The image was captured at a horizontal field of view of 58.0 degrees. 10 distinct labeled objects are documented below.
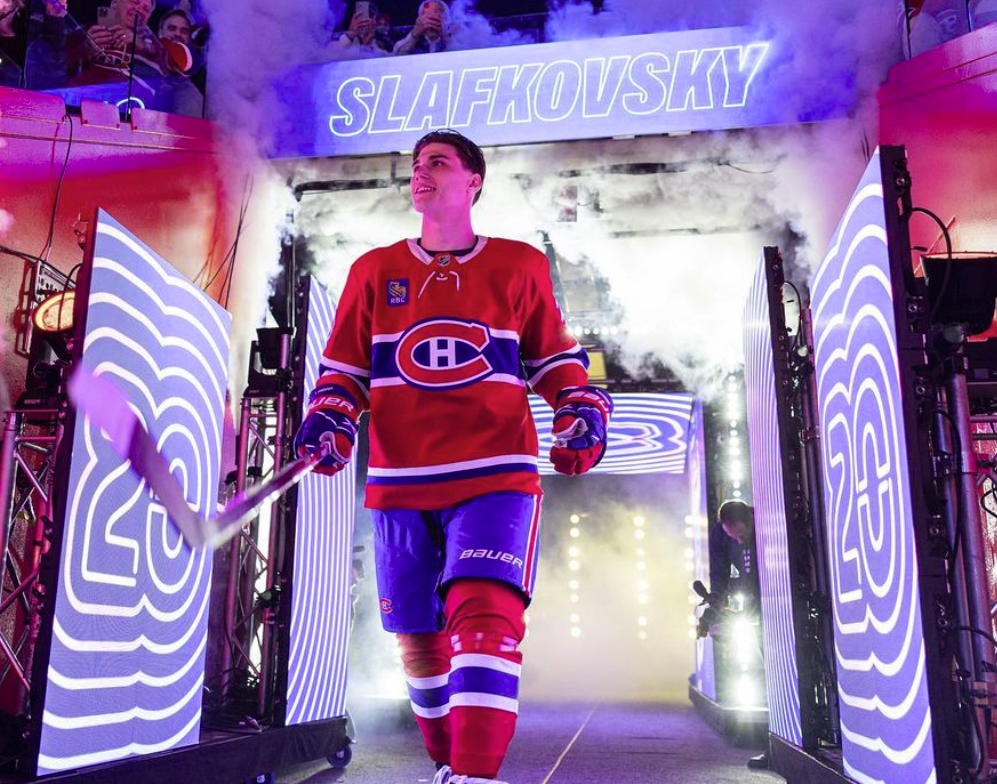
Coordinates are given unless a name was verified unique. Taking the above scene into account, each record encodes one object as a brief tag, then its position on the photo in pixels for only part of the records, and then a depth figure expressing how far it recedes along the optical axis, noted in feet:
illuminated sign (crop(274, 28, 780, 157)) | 17.46
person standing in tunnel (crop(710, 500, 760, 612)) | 18.97
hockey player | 6.14
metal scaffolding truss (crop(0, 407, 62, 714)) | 12.59
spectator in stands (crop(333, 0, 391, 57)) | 19.92
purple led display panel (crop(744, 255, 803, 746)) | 11.08
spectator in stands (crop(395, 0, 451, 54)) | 20.15
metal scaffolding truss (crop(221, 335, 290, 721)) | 13.12
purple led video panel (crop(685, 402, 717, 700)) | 22.77
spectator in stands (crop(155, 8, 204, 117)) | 18.21
